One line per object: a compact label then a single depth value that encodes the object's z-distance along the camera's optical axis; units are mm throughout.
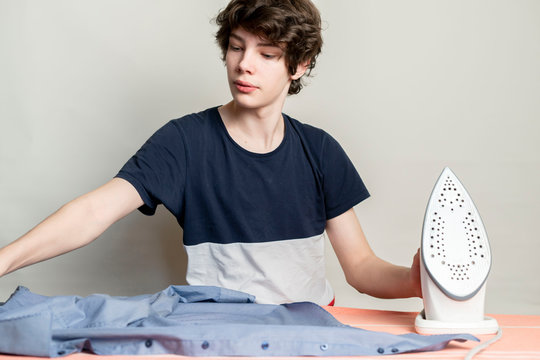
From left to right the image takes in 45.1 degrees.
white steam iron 1079
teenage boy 1559
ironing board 936
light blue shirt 907
